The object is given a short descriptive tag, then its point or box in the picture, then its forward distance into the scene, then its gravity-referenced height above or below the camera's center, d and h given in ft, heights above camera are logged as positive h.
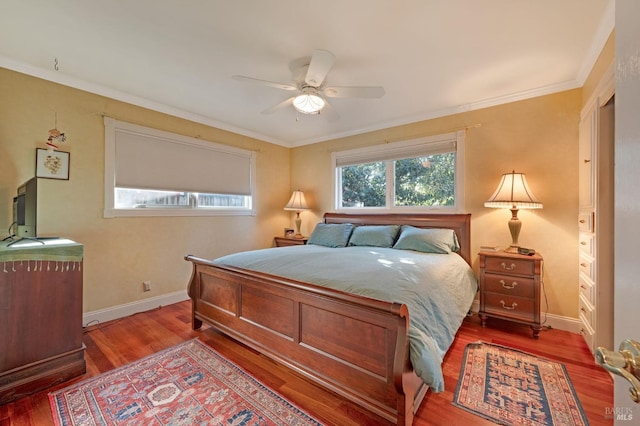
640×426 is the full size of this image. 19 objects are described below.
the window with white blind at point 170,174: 9.83 +1.58
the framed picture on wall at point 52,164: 8.20 +1.47
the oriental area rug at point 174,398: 5.15 -3.91
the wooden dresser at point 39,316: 5.76 -2.38
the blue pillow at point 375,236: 11.07 -0.96
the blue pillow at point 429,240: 9.86 -1.02
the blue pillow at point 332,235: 11.76 -0.99
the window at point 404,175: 11.23 +1.77
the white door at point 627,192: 1.64 +0.15
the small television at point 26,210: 6.57 +0.03
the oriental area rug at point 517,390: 5.21 -3.85
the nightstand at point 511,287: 8.41 -2.39
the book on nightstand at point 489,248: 9.72 -1.25
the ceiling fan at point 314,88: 6.57 +3.43
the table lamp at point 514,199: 8.88 +0.50
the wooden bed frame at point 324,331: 4.76 -2.65
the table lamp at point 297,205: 14.84 +0.42
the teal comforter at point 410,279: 4.87 -1.56
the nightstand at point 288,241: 14.25 -1.54
